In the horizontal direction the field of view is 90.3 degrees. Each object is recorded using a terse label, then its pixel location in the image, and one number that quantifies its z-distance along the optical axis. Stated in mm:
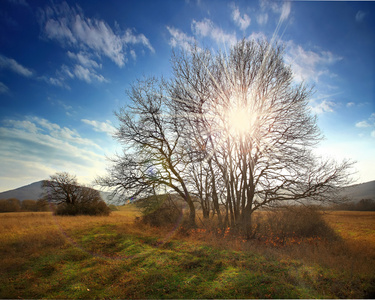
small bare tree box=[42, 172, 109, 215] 25188
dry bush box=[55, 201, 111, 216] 24531
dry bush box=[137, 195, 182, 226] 13228
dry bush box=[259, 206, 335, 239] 11266
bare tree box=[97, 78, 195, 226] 12711
